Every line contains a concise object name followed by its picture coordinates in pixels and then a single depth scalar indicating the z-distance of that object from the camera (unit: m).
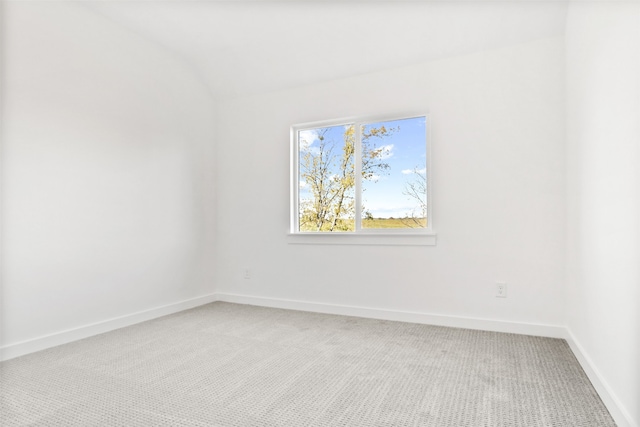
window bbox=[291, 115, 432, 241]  3.47
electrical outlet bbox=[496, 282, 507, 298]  3.03
